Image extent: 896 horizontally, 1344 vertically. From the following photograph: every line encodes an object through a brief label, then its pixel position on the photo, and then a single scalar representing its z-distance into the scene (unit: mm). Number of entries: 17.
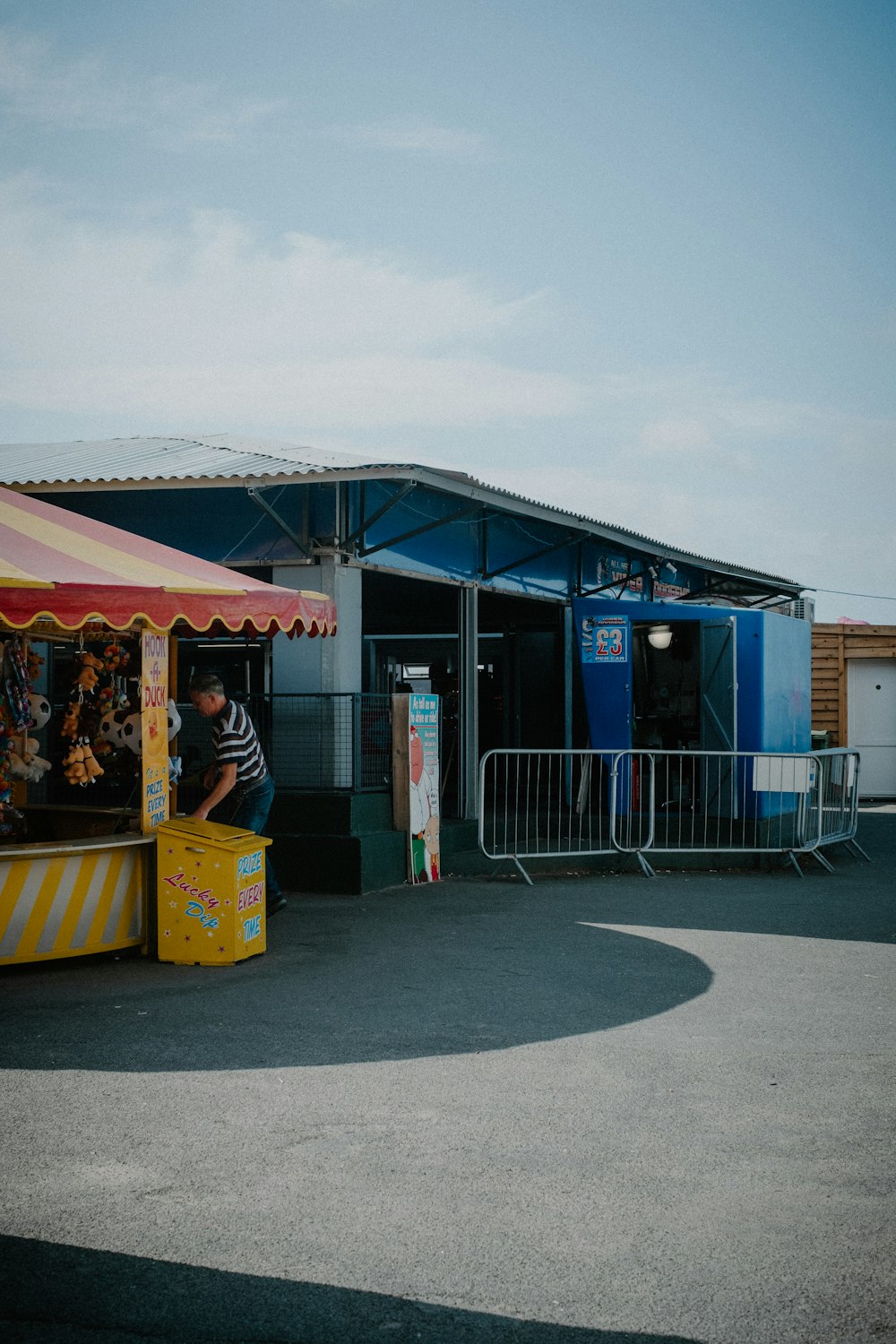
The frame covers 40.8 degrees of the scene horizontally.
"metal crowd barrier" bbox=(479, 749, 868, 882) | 12180
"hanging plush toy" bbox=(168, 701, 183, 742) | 8711
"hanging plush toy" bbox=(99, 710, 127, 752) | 8695
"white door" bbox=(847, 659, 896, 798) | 21609
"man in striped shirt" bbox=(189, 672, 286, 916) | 8742
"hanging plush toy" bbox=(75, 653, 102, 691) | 8742
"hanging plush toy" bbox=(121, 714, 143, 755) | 8382
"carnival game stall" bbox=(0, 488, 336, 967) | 7258
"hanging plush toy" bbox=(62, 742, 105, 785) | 8469
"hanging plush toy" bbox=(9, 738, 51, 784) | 8562
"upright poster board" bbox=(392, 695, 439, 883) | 11133
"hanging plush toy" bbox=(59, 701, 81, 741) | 8727
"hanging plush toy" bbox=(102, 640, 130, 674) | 8930
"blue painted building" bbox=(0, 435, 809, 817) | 11078
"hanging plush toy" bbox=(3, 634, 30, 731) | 8305
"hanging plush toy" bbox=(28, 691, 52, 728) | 8656
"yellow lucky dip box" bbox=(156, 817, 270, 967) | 7602
